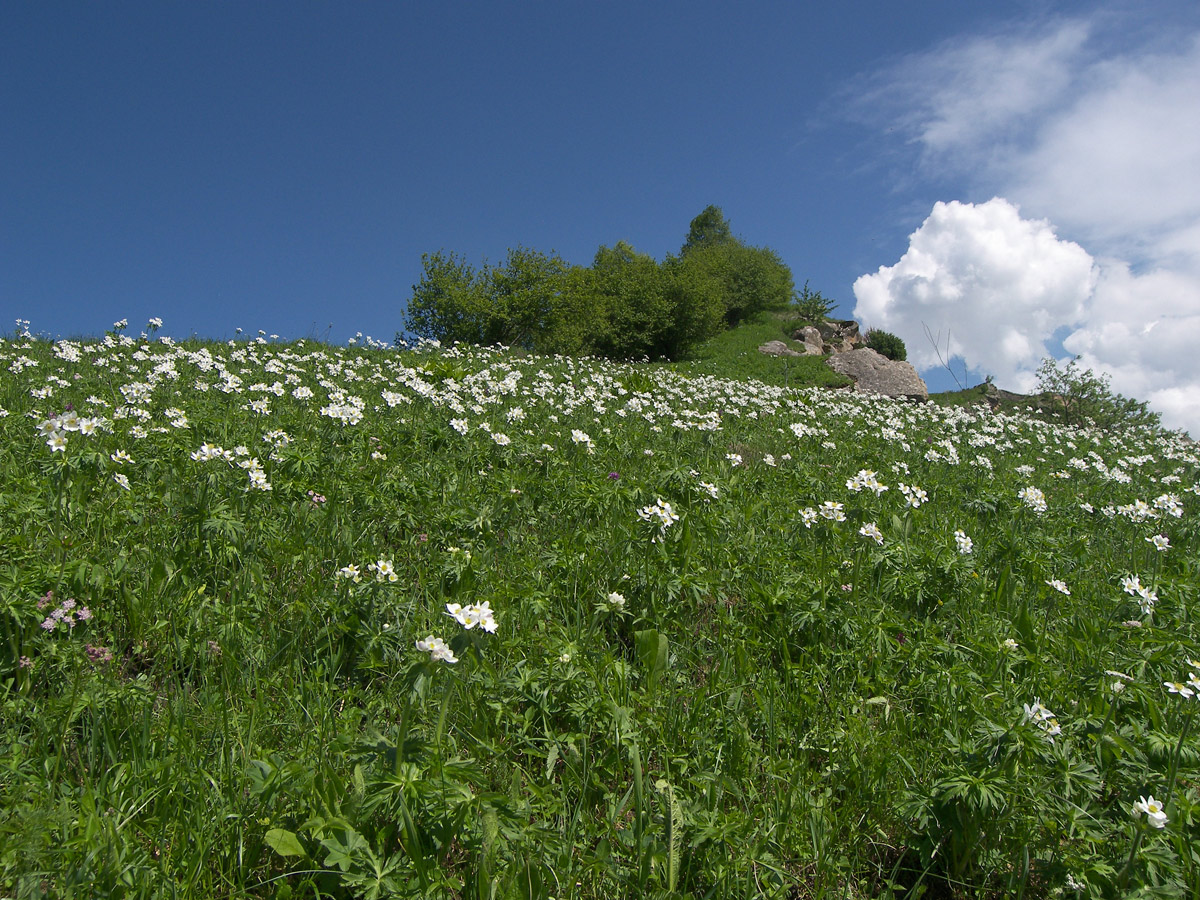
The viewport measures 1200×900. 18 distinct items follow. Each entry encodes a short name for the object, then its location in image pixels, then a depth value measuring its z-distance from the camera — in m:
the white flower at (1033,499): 6.56
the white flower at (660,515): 4.43
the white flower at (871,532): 4.42
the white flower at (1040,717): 2.80
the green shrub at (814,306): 56.59
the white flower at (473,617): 2.54
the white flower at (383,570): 3.36
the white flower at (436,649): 2.23
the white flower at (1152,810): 2.34
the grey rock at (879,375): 28.38
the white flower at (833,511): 4.93
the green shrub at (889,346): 48.38
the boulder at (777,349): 40.88
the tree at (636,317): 43.28
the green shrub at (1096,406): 23.40
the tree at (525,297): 40.91
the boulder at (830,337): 48.75
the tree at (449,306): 40.53
